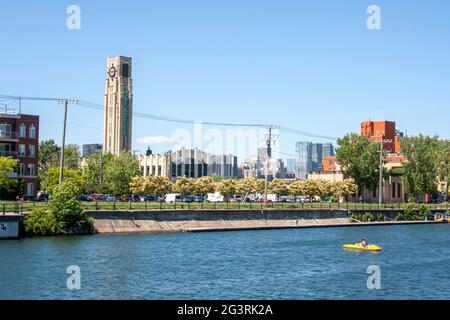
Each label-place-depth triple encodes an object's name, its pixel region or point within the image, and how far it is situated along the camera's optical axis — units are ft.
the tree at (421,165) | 503.20
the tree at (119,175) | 439.63
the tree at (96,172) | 451.94
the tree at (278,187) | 450.71
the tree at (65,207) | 244.83
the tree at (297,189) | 448.24
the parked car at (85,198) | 367.82
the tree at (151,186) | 388.37
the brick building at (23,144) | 345.31
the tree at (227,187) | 427.74
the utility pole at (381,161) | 443.73
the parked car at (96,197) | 402.78
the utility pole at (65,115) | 270.67
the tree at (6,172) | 314.76
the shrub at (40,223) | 237.66
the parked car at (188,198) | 466.62
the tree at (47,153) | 581.12
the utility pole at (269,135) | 412.36
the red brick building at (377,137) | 651.53
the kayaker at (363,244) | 233.14
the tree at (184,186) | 428.56
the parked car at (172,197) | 460.55
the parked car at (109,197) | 412.87
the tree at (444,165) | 515.50
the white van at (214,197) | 502.79
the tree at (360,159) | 503.61
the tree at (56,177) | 390.42
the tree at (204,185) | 435.94
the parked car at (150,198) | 462.72
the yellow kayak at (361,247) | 232.12
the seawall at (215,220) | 266.36
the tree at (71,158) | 561.02
